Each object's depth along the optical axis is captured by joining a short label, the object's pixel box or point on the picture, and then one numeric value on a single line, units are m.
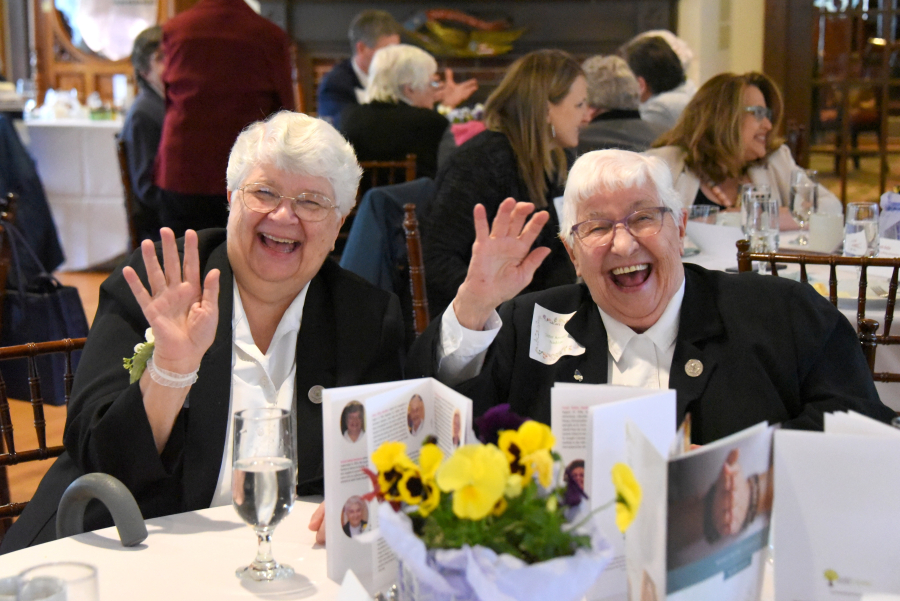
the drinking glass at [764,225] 3.08
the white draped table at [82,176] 6.66
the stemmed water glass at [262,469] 1.12
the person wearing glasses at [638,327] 1.54
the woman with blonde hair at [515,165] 3.00
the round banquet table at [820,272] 2.40
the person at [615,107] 4.01
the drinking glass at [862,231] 2.75
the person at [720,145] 3.59
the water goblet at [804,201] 3.43
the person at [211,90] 3.90
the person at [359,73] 5.35
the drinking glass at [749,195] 3.13
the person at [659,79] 4.66
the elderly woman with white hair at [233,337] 1.47
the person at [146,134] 4.79
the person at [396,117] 4.40
